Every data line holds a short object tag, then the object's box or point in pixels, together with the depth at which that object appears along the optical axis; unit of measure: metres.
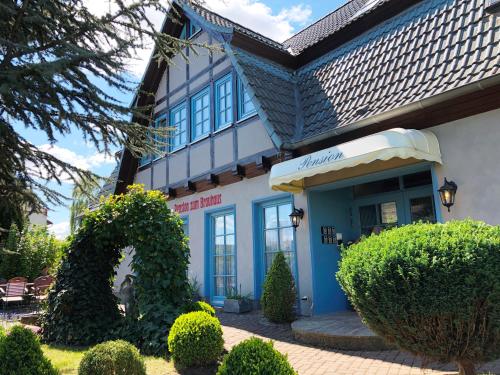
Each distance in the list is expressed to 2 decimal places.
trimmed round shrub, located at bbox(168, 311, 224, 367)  5.19
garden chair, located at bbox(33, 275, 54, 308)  11.81
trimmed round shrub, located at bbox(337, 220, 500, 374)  3.28
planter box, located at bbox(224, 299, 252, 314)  9.27
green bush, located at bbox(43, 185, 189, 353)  6.80
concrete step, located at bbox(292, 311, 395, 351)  5.85
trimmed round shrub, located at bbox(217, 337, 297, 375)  3.28
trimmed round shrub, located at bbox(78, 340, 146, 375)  4.33
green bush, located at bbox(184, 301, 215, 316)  6.52
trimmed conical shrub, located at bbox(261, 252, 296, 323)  7.84
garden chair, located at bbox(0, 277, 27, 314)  11.51
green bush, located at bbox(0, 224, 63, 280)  15.71
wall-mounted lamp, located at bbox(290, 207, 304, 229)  8.63
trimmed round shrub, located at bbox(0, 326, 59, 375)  3.93
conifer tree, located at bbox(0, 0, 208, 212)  4.73
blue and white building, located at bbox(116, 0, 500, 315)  6.37
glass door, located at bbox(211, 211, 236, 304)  10.60
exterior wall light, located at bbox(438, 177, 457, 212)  6.33
